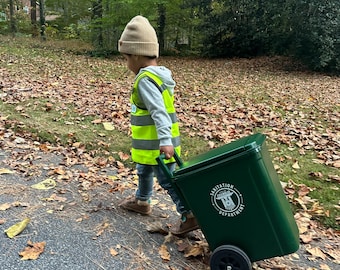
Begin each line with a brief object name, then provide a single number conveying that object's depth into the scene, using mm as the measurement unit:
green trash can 2100
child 2539
